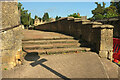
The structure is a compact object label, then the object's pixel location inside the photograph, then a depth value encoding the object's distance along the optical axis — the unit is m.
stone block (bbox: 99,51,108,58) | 3.90
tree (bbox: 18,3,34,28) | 48.90
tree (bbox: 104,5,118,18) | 36.33
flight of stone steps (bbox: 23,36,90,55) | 3.97
